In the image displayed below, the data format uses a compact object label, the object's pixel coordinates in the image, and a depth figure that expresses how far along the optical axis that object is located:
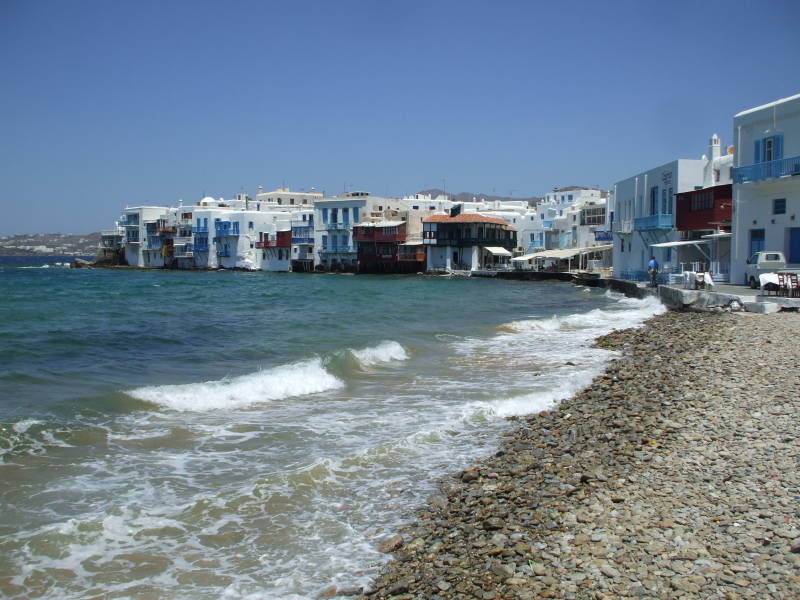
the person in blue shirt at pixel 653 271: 33.82
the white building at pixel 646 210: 36.62
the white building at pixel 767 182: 26.14
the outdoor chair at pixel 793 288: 21.11
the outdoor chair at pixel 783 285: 21.37
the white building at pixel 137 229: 102.12
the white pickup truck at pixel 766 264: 24.34
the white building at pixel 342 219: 81.25
